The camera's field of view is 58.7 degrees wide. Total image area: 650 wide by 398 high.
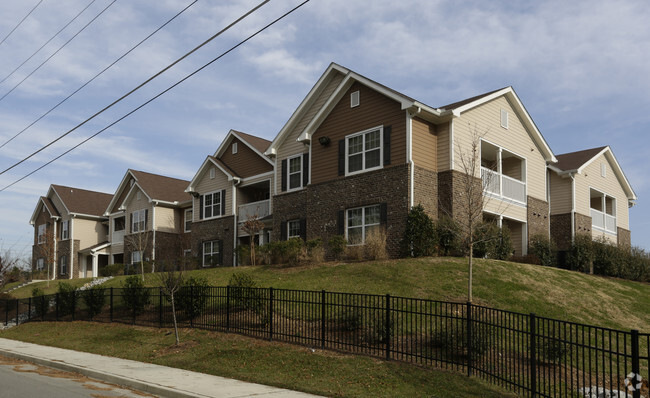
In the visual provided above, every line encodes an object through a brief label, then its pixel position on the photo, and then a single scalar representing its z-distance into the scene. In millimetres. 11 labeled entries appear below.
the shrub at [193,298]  17453
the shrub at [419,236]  20812
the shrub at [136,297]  19875
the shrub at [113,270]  38469
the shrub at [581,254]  25234
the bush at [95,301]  21766
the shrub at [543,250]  24984
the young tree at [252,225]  28297
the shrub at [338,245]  22531
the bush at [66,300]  22995
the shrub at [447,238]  21234
